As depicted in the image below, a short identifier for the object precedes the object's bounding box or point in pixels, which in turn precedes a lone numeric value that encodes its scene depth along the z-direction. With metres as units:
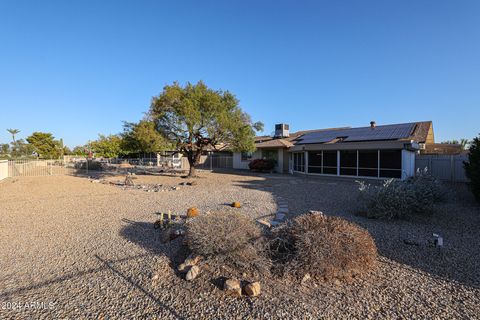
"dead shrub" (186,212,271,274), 3.86
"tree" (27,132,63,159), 40.75
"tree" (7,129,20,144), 41.53
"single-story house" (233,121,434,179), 15.17
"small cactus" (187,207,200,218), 6.56
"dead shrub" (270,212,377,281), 3.69
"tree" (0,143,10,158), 36.61
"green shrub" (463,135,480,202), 8.09
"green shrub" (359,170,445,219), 6.68
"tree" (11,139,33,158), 37.00
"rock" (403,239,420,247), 4.91
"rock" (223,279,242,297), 3.27
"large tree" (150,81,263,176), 15.12
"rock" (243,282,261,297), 3.22
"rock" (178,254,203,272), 3.88
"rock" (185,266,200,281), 3.63
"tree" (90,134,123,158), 39.74
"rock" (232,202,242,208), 8.12
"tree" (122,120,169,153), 15.18
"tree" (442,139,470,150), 24.52
